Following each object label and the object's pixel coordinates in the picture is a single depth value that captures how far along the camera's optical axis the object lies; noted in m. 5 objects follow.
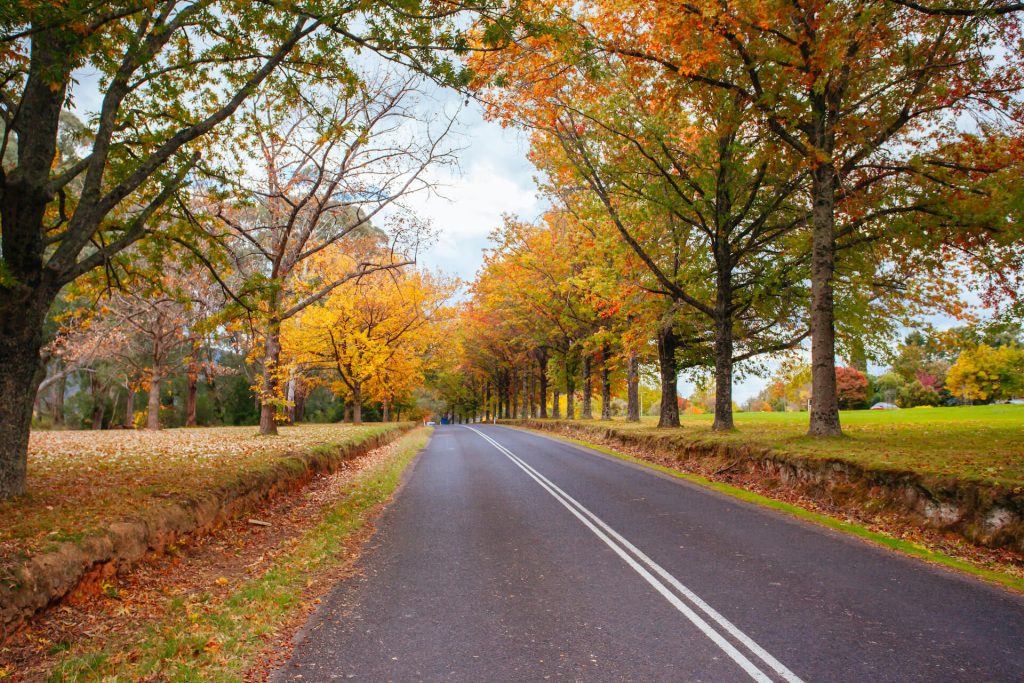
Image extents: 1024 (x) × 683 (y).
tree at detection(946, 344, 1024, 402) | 58.19
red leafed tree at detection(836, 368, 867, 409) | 61.94
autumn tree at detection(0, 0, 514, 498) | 6.90
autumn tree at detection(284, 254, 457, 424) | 27.44
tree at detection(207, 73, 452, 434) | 17.98
